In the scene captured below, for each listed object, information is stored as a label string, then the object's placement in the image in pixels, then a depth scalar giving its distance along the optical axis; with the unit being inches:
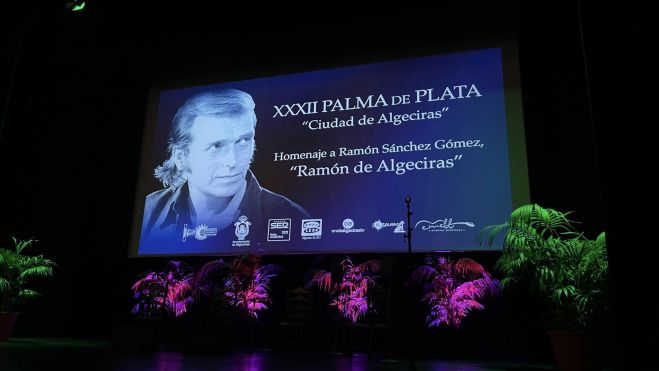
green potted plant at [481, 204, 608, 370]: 139.6
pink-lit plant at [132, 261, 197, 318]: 218.2
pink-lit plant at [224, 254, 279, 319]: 221.3
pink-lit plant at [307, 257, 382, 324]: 214.1
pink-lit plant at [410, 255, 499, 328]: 201.2
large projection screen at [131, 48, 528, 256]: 214.1
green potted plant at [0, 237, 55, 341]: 222.2
